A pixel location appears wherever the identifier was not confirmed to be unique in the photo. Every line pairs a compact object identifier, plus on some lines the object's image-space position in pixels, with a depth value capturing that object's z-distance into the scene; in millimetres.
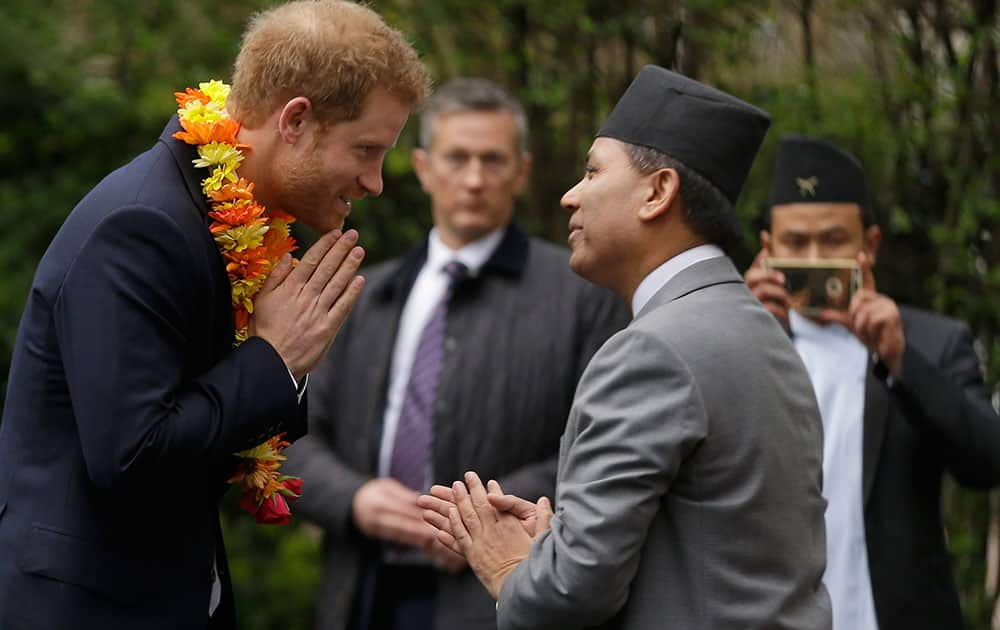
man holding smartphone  7402
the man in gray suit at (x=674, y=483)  5043
